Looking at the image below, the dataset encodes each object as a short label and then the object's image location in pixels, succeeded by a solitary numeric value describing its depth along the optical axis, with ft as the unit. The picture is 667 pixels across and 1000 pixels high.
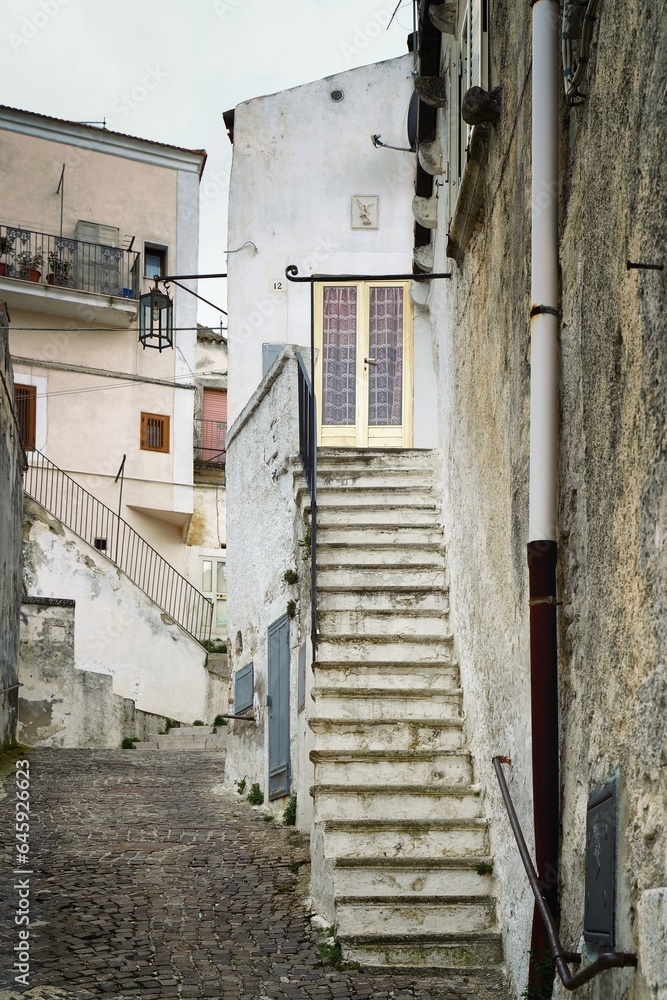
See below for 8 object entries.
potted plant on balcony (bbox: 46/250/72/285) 75.82
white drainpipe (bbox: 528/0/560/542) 15.84
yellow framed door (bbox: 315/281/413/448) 43.68
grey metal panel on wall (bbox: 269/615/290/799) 32.30
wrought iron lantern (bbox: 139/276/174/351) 62.03
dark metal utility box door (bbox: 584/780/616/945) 12.39
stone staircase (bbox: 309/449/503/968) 20.81
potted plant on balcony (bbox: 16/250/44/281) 75.10
